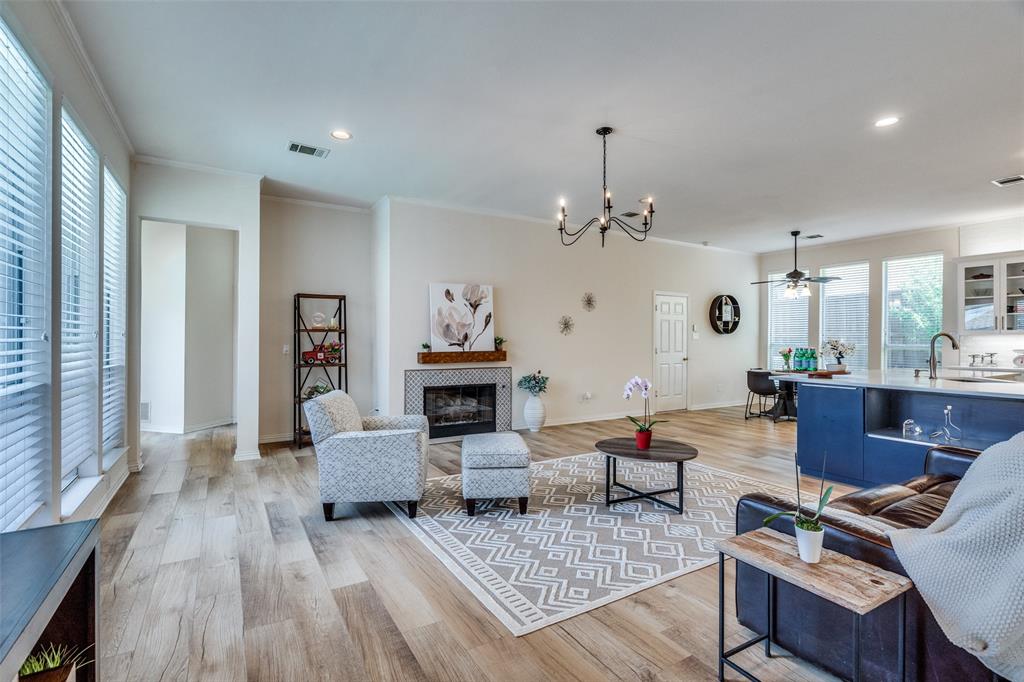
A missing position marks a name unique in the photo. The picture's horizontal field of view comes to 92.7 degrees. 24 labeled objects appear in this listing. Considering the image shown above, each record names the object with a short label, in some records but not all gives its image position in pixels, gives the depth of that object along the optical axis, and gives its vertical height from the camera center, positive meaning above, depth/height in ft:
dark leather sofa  4.85 -3.10
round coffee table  11.02 -2.62
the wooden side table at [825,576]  4.43 -2.29
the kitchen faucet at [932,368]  13.85 -0.76
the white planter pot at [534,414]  20.40 -3.12
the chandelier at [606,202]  12.01 +3.53
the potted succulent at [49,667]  3.54 -2.48
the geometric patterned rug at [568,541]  7.73 -4.01
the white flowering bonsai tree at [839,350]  20.33 -0.42
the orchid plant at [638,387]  12.43 -1.21
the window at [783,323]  27.86 +1.03
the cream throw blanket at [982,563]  3.99 -1.98
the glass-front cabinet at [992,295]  19.86 +1.98
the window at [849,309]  25.18 +1.69
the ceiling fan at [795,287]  22.61 +2.56
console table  3.13 -1.84
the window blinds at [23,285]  6.70 +0.77
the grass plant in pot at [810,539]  4.93 -2.01
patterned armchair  10.53 -2.68
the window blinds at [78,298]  9.39 +0.82
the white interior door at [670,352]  25.75 -0.64
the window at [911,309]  22.74 +1.56
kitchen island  11.78 -2.05
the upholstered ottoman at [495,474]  10.85 -3.00
